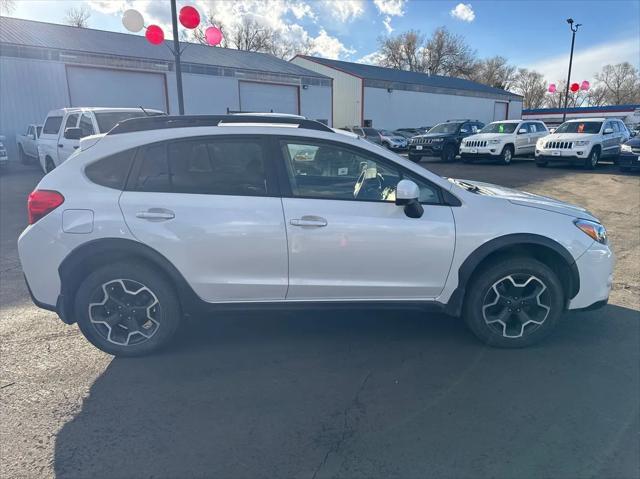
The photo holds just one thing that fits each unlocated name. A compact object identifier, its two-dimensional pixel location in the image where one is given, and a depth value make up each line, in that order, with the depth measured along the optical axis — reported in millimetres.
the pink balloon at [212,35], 12203
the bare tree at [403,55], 66812
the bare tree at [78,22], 48000
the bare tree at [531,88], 81250
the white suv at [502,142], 17188
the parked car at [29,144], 16938
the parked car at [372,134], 26469
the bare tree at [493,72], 71875
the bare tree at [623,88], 74688
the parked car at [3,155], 15531
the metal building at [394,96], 36719
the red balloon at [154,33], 11445
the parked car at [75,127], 10359
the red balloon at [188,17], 10762
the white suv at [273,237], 3164
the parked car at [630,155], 14148
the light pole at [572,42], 30775
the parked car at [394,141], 26750
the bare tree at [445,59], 66375
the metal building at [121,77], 19641
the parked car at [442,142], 18375
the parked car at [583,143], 15508
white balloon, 10172
